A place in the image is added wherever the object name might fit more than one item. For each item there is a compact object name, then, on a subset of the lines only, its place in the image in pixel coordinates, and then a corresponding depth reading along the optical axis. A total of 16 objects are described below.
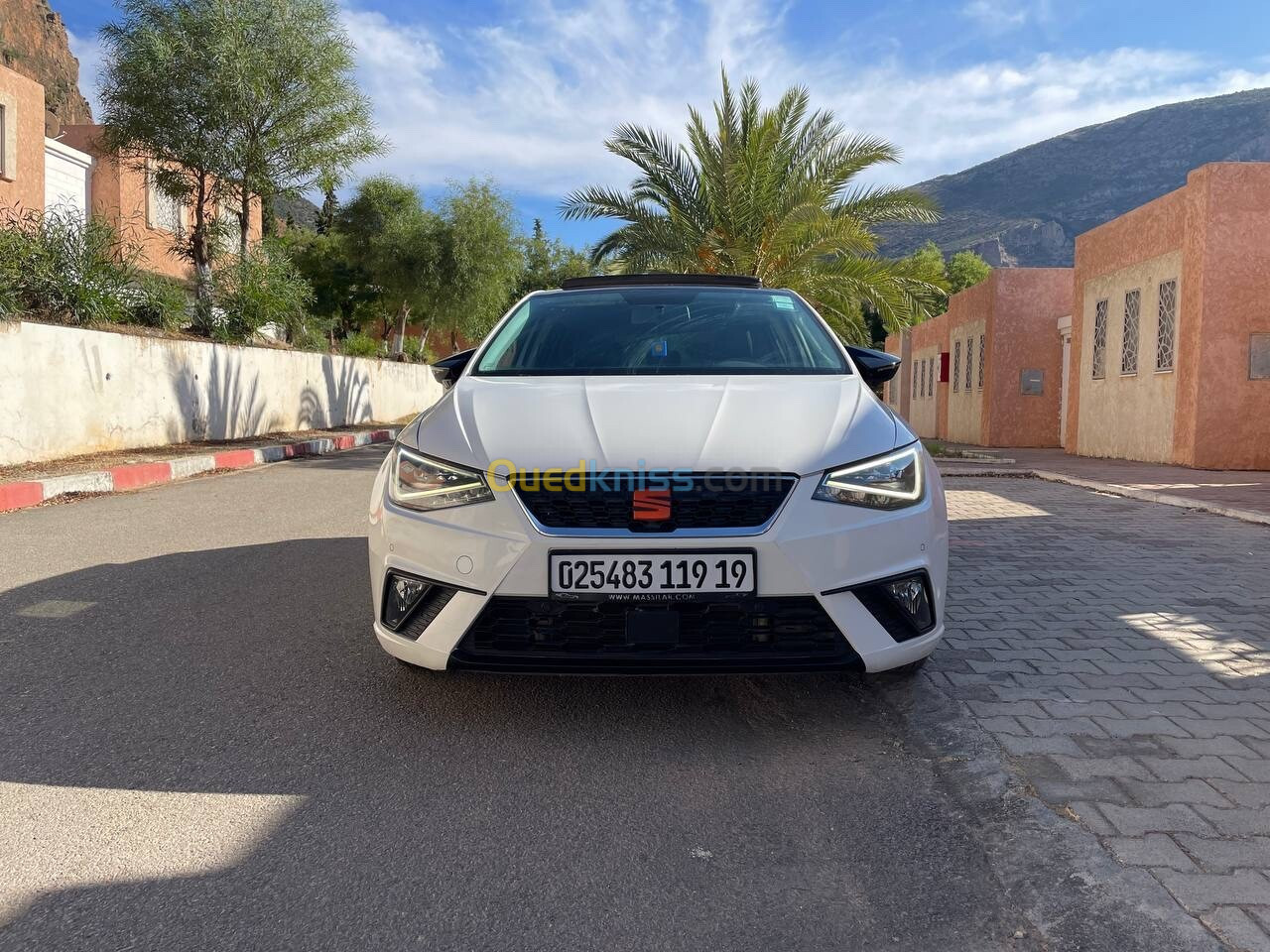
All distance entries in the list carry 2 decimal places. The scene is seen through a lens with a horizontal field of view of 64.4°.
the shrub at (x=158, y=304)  14.37
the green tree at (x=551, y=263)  56.38
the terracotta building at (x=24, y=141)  21.08
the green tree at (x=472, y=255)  30.86
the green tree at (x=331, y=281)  39.75
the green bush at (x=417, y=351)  35.58
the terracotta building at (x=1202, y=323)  13.16
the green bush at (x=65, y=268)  11.66
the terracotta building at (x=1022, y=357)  21.86
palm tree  14.53
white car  2.82
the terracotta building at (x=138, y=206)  27.00
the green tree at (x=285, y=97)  16.83
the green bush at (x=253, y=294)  17.12
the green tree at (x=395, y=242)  31.12
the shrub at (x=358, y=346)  26.66
